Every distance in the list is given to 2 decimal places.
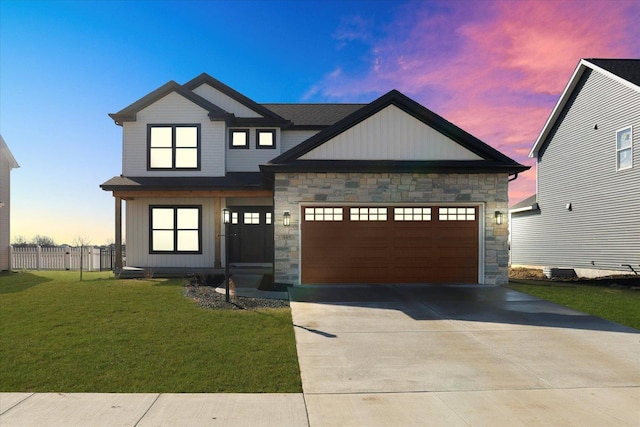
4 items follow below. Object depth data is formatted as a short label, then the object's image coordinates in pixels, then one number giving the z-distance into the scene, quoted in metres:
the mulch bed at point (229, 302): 10.32
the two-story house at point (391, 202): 13.48
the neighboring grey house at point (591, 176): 17.73
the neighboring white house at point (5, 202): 21.39
